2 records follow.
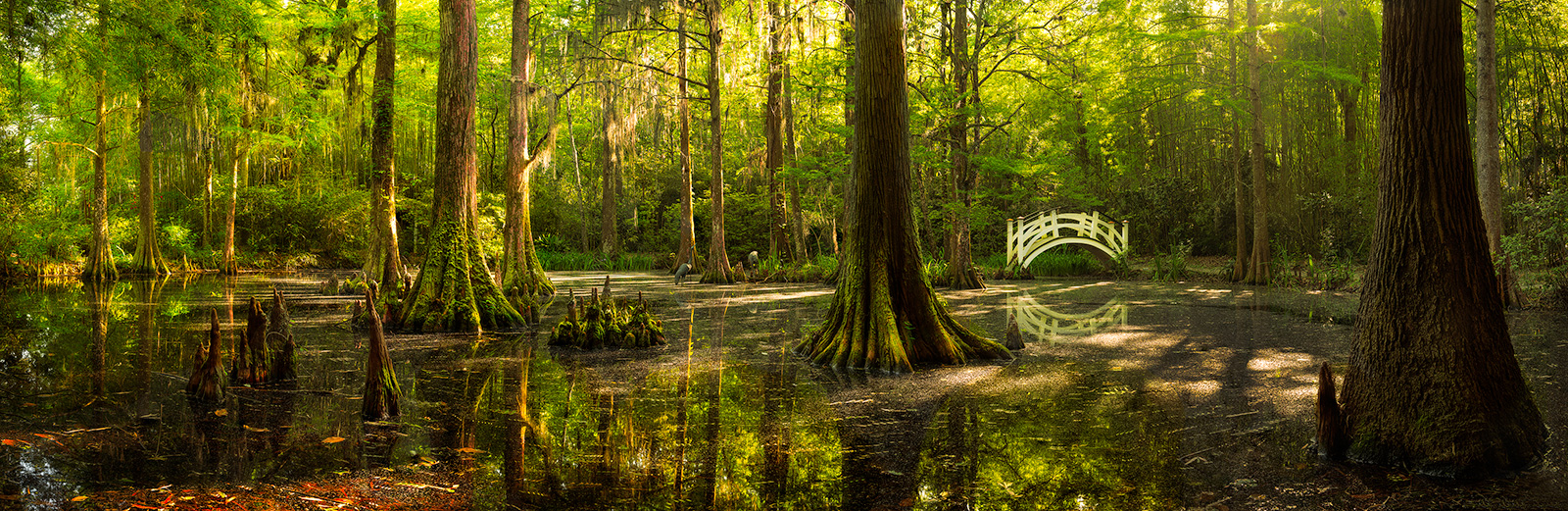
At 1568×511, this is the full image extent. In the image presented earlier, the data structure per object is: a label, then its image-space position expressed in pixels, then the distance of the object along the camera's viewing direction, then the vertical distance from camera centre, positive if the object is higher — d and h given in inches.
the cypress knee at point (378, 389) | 195.9 -30.2
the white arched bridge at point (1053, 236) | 796.0 +25.0
